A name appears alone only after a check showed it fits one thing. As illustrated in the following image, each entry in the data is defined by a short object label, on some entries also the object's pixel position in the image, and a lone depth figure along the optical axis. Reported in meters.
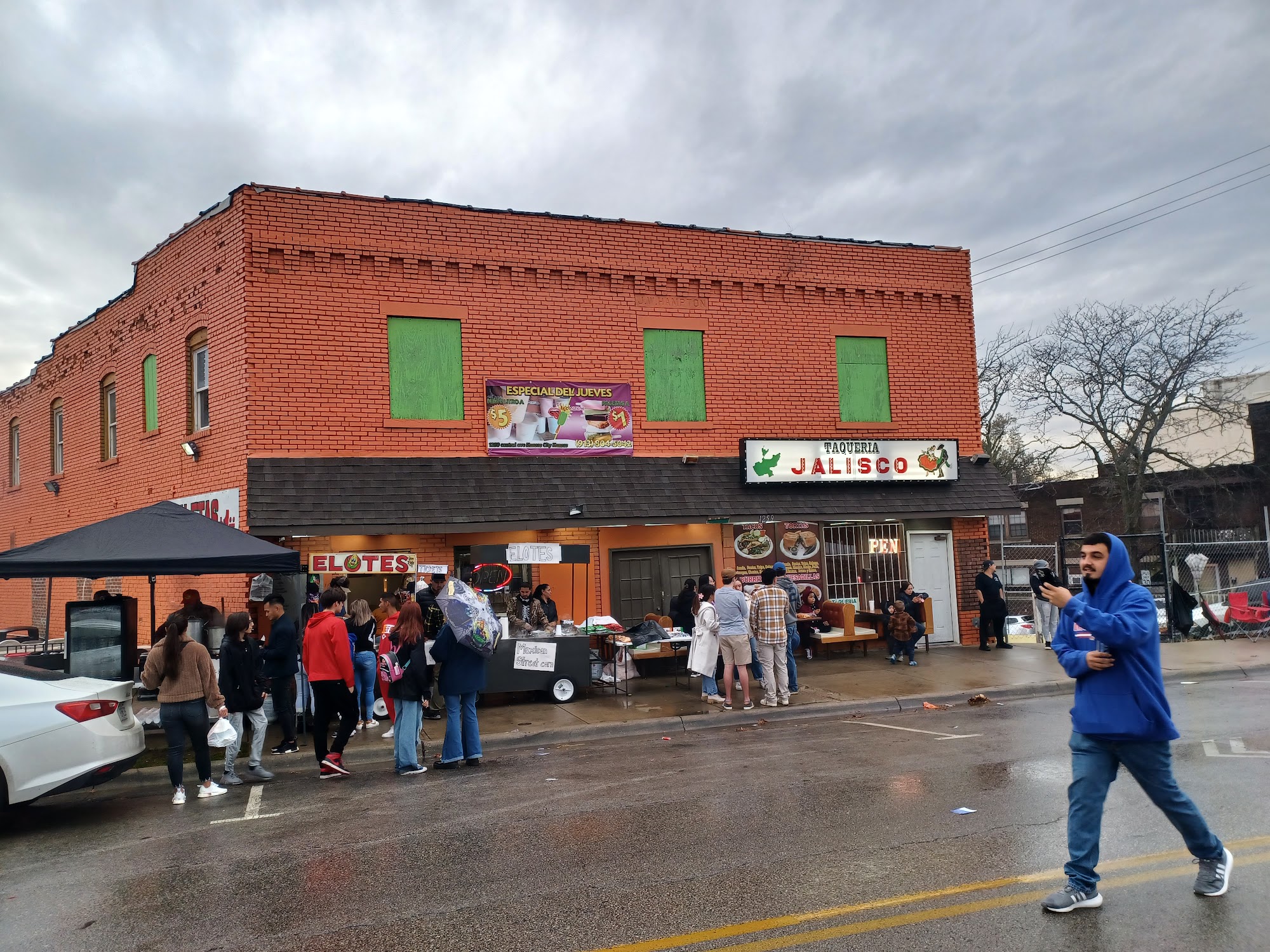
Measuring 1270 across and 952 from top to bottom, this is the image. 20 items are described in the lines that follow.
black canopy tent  9.86
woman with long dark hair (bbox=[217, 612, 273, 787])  9.01
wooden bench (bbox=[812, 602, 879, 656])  16.50
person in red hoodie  8.92
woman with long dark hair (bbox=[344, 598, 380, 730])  10.96
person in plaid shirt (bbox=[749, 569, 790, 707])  12.02
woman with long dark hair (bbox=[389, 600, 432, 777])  8.86
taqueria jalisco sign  16.23
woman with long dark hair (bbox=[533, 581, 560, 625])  13.73
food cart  12.47
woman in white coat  12.28
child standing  15.29
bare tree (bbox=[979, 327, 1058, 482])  37.47
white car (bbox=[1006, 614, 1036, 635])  21.66
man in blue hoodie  4.46
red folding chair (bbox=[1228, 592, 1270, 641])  17.91
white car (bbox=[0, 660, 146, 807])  7.22
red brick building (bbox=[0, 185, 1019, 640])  14.05
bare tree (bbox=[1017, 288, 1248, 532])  30.22
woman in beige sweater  8.28
